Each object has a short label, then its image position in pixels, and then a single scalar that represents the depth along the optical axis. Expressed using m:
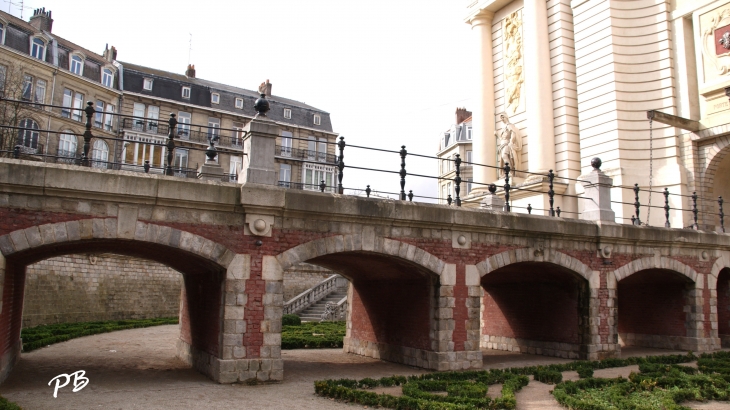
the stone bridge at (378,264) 9.25
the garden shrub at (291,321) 23.30
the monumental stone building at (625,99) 20.39
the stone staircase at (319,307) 27.58
